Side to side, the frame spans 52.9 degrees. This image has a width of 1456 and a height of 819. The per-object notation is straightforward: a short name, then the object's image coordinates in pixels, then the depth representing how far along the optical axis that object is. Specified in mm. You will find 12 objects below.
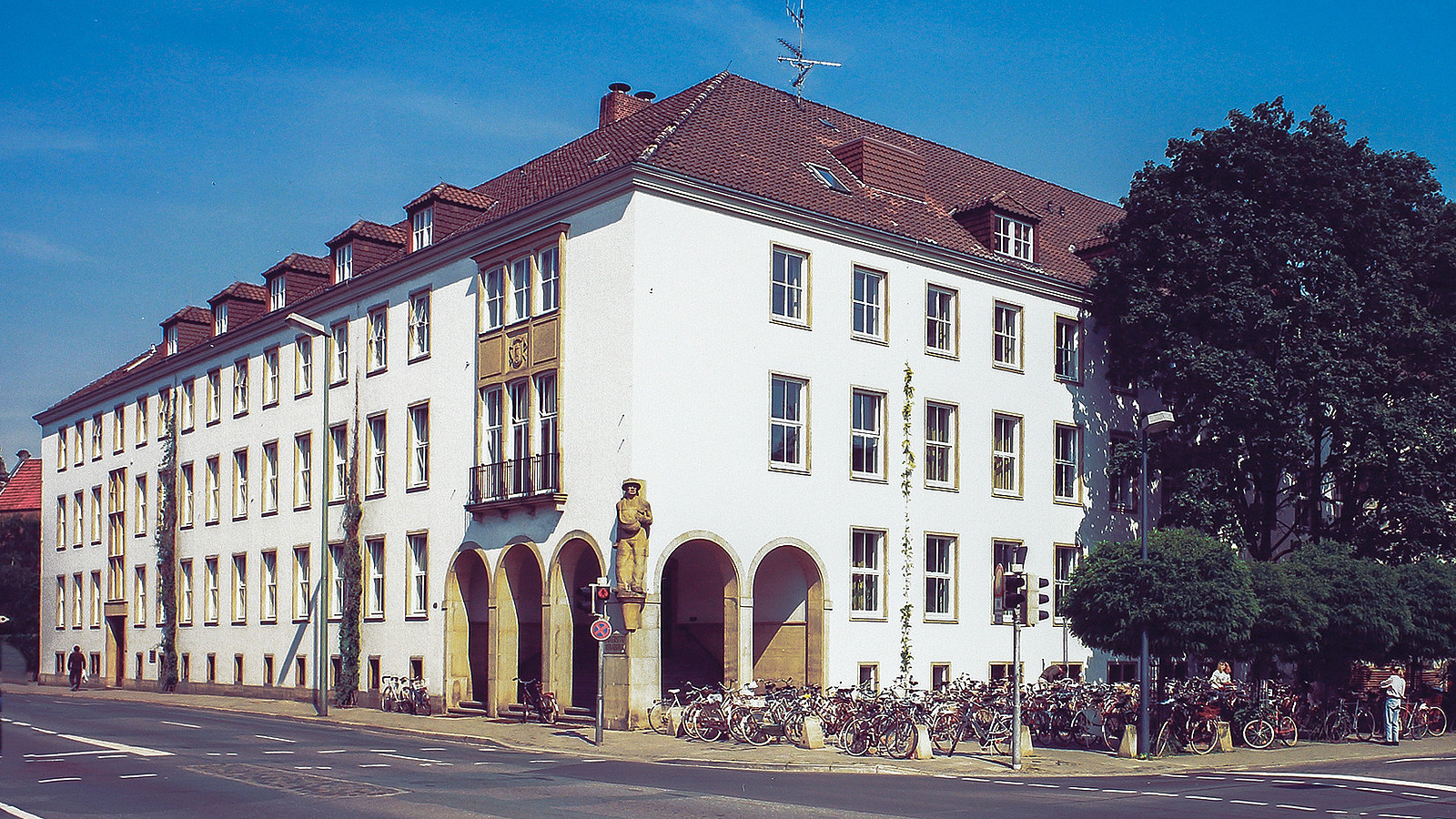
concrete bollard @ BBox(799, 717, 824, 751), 25672
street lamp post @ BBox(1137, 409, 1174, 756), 24703
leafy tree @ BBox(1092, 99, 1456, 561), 35562
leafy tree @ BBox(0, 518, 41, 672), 71562
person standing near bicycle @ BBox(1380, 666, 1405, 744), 28609
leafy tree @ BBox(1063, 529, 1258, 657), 26188
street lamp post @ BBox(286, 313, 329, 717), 36438
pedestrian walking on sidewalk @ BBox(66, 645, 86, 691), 53281
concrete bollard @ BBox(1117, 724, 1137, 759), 25312
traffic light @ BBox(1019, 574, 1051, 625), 22595
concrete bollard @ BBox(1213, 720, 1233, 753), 26297
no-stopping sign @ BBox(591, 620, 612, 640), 26797
